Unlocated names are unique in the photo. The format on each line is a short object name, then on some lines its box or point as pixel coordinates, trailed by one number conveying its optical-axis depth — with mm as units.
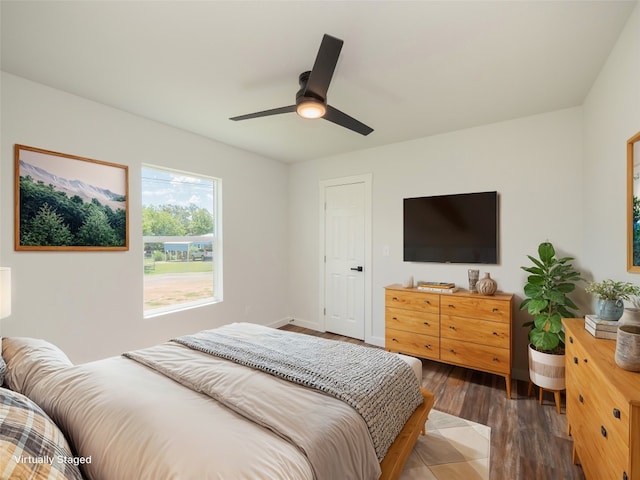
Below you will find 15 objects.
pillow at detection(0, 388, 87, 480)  689
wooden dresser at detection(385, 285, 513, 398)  2605
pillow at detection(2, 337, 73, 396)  1343
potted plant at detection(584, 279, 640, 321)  1560
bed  974
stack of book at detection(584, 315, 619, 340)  1530
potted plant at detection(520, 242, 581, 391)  2305
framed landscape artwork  2227
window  3115
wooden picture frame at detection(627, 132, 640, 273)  1559
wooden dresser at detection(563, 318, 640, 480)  993
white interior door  4004
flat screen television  3037
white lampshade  1602
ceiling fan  1533
